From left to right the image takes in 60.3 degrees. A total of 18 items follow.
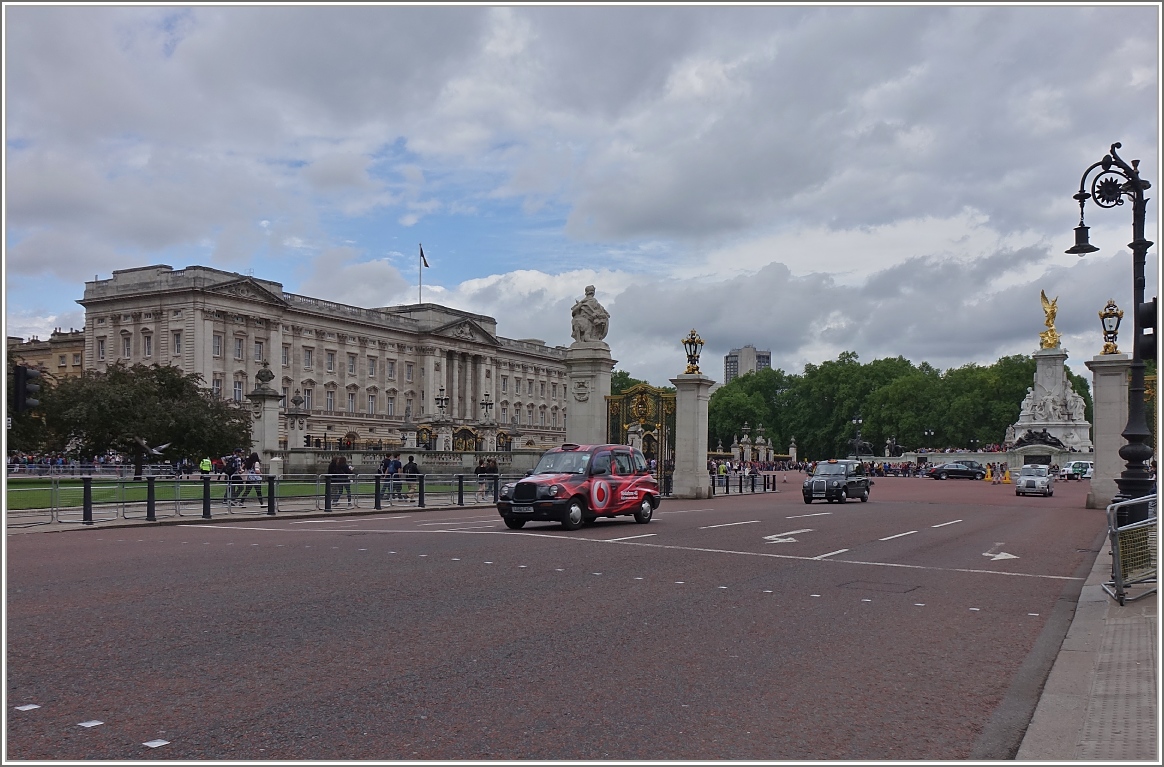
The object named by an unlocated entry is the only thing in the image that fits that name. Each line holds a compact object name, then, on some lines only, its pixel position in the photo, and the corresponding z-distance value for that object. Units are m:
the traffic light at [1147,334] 14.03
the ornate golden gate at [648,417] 37.19
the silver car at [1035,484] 45.94
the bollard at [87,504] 22.60
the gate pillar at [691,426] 37.19
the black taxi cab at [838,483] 37.59
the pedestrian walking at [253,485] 28.02
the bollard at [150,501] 23.77
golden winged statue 87.12
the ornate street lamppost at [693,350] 37.12
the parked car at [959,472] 77.31
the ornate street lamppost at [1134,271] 18.22
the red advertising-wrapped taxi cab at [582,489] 20.80
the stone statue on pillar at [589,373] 37.06
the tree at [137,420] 49.06
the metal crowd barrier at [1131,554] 11.37
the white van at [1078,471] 75.38
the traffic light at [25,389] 16.48
